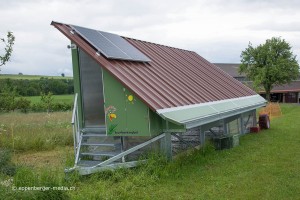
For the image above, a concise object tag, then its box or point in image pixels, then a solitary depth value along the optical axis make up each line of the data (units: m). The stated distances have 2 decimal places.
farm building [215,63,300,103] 58.78
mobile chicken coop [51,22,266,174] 9.55
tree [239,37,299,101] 52.19
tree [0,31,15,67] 15.03
